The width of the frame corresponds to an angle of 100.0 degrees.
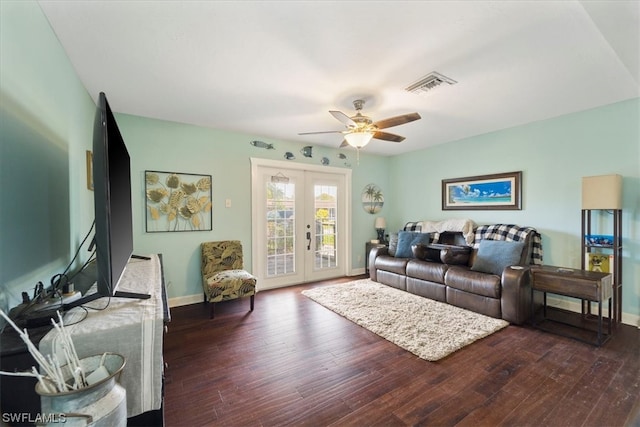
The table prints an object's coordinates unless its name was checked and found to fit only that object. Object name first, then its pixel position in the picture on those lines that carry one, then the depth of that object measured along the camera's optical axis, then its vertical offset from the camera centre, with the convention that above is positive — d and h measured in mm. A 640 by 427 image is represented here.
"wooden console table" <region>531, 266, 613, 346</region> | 2480 -739
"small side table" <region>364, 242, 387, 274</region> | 5191 -789
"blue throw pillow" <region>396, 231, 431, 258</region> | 4289 -489
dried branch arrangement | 815 -505
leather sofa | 2908 -889
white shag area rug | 2492 -1215
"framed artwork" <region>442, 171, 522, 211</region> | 3824 +286
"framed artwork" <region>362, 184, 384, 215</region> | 5402 +251
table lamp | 5398 -304
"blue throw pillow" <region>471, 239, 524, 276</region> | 3213 -557
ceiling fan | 2723 +886
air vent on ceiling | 2346 +1169
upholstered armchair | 3164 -798
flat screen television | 1218 +17
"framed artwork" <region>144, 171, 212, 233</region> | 3410 +141
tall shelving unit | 2834 -462
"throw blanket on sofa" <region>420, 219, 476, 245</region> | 4055 -257
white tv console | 1032 -512
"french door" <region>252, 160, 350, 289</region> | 4254 -210
